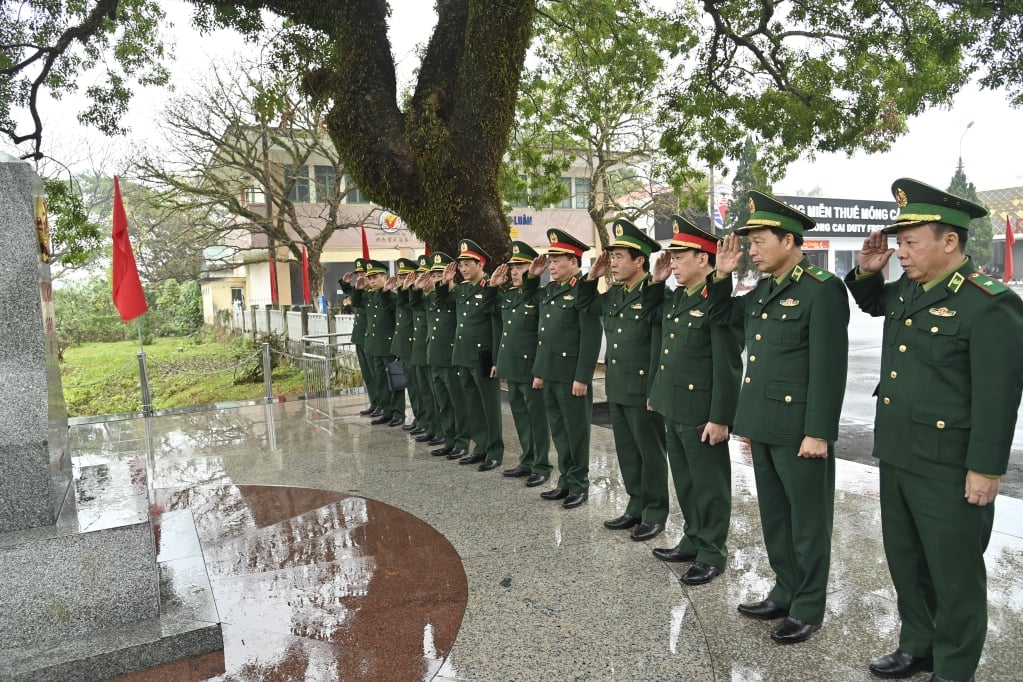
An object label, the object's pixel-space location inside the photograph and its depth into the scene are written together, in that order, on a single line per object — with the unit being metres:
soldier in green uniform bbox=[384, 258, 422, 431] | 8.25
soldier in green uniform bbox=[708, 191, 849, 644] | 3.28
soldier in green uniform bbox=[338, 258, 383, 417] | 9.52
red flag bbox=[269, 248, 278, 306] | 22.94
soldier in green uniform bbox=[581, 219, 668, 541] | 4.76
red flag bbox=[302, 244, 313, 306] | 18.84
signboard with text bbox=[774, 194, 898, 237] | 27.94
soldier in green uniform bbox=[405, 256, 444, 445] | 7.79
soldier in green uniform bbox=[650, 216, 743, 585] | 4.02
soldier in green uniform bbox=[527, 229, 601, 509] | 5.61
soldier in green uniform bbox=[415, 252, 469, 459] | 7.33
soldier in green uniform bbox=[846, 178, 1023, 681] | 2.67
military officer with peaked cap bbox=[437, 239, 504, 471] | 6.93
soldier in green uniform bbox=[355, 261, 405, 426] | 8.92
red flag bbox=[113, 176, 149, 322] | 7.87
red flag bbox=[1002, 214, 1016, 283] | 8.23
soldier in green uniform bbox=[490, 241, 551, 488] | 6.18
